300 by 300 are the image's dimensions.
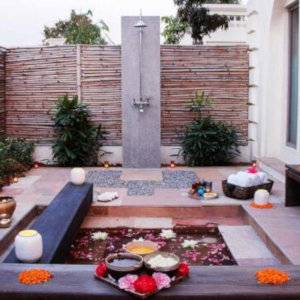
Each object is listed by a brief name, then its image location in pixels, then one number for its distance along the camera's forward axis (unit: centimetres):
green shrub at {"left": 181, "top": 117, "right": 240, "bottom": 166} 626
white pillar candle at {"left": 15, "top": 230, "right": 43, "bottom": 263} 234
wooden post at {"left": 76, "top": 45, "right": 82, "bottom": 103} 654
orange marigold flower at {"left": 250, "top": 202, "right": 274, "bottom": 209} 400
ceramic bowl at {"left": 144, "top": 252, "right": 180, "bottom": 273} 194
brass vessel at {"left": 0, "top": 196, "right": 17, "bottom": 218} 345
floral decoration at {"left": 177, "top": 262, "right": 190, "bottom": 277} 198
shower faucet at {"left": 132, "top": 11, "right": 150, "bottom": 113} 622
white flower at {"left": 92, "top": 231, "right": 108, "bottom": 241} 362
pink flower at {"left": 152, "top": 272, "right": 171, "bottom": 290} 186
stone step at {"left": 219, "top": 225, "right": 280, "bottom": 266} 309
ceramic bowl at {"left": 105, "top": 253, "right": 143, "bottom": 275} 193
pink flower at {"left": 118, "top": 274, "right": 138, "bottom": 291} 185
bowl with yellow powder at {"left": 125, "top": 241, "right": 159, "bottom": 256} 292
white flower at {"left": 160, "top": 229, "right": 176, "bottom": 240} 365
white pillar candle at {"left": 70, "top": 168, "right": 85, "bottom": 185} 426
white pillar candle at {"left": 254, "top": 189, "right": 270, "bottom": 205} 402
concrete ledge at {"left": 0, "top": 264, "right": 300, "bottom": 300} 186
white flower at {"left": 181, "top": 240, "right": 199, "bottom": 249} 342
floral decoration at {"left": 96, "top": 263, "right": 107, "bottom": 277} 199
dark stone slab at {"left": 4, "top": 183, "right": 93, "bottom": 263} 262
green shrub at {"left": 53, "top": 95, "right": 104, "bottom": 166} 627
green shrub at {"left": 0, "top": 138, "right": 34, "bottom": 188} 514
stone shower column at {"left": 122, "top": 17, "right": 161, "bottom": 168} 624
